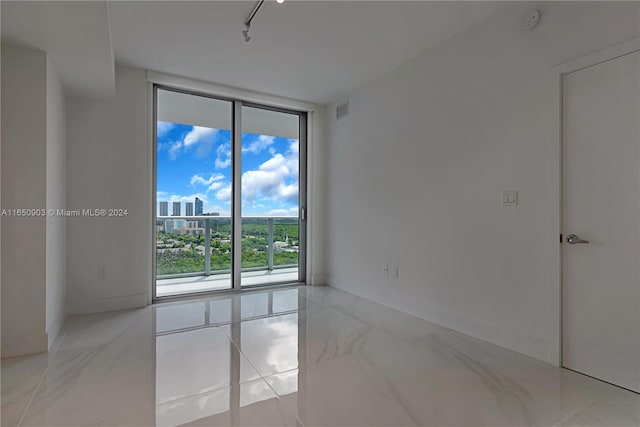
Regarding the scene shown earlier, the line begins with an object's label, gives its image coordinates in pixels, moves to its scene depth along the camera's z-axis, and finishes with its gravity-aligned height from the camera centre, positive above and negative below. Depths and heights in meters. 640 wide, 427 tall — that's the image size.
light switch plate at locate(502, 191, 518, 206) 2.53 +0.13
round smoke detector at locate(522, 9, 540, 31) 2.35 +1.42
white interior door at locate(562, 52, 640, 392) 1.97 -0.04
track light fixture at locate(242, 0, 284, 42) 2.43 +1.58
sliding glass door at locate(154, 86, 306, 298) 4.11 +0.31
